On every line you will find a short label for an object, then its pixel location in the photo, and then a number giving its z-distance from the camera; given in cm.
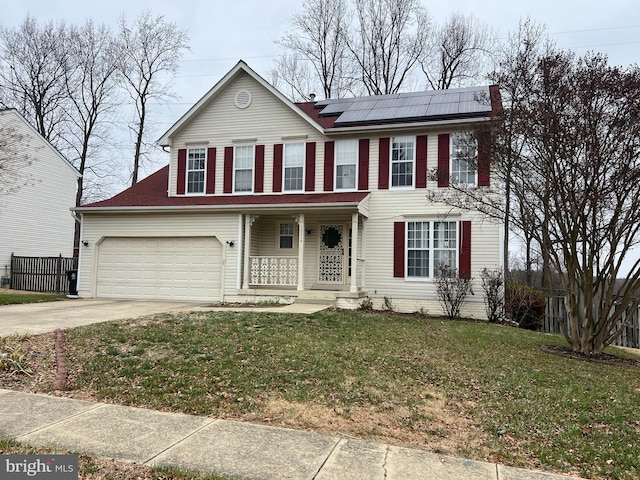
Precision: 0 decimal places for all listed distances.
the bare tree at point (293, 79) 2839
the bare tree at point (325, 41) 2775
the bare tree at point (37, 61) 2812
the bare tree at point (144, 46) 2848
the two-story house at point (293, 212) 1419
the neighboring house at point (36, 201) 2144
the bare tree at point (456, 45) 2575
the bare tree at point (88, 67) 2922
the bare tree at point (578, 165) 802
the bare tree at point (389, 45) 2678
